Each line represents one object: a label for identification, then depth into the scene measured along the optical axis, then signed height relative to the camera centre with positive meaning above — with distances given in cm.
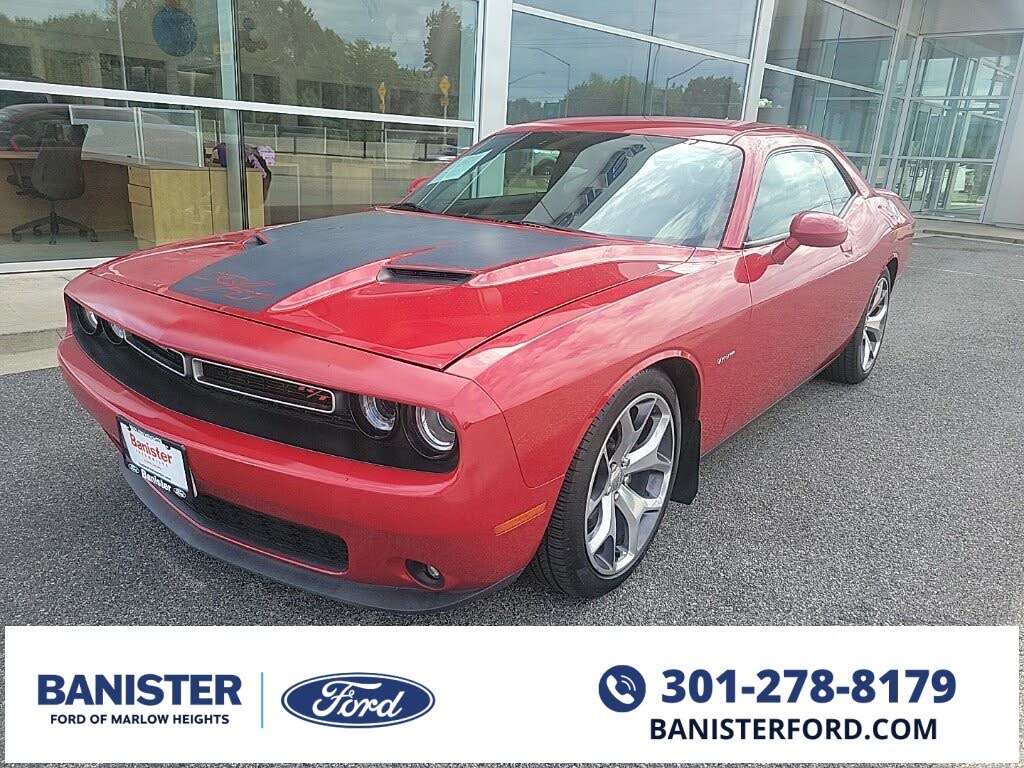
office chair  705 -87
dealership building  689 +7
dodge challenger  179 -65
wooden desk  753 -108
